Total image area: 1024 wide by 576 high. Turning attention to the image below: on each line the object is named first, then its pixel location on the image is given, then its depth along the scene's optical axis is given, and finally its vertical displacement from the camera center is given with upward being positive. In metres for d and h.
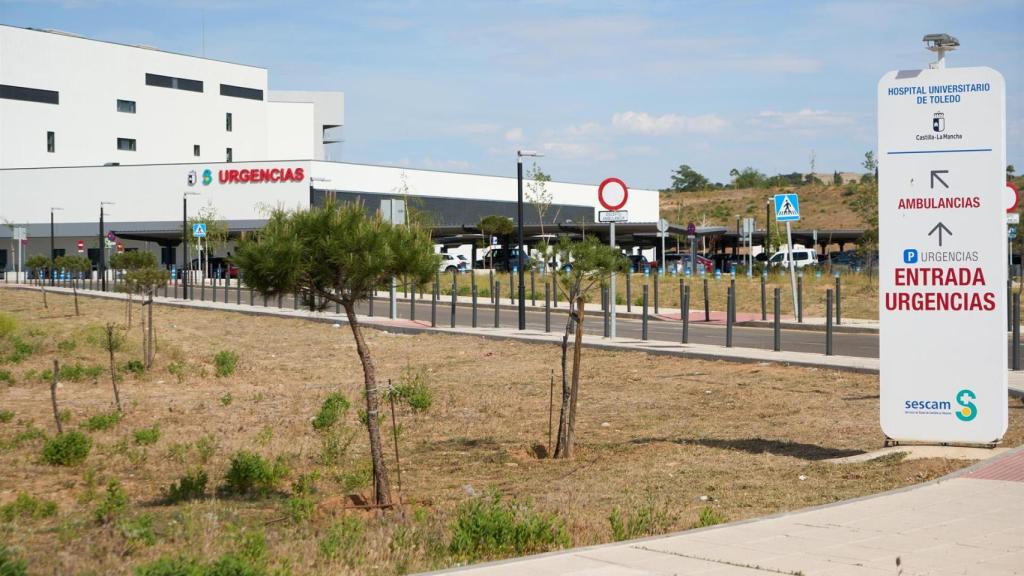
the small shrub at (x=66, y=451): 11.55 -1.90
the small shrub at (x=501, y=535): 6.80 -1.68
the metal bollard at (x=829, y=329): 19.39 -1.14
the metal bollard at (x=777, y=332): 20.08 -1.22
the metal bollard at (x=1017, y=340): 16.77 -1.16
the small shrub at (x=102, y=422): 13.73 -1.93
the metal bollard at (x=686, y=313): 22.16 -0.96
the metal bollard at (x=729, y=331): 20.94 -1.25
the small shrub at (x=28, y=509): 9.00 -1.97
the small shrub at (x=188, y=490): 9.71 -1.98
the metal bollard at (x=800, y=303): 27.67 -0.95
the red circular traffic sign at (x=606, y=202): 23.03 +1.41
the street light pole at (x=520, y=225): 27.20 +1.06
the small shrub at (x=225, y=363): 19.56 -1.73
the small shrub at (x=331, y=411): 13.70 -1.85
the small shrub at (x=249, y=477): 10.13 -1.93
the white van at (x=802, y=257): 63.03 +0.49
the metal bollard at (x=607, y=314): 24.92 -1.10
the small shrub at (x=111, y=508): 8.32 -1.81
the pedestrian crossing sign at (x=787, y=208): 26.06 +1.36
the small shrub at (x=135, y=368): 19.47 -1.77
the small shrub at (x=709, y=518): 7.45 -1.72
